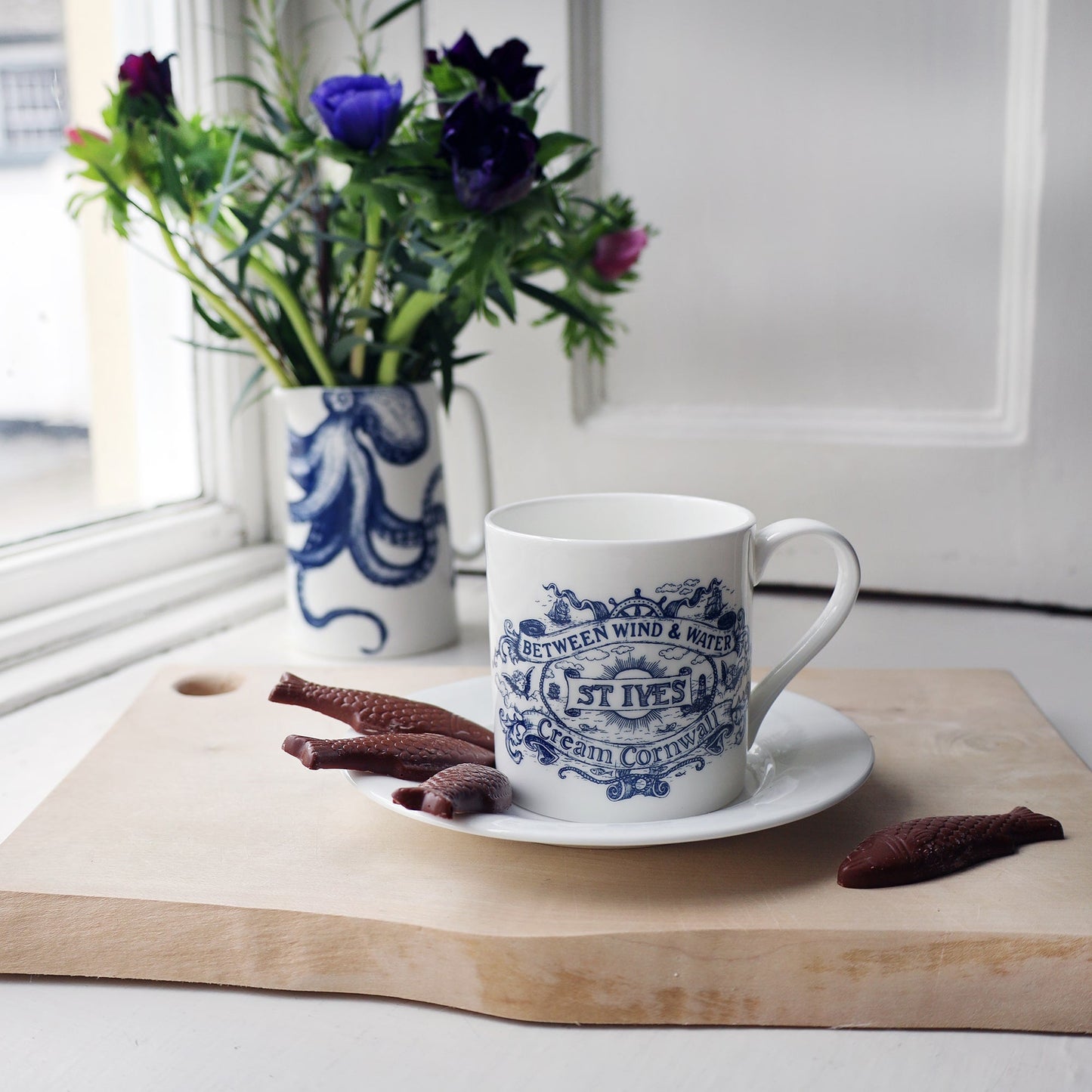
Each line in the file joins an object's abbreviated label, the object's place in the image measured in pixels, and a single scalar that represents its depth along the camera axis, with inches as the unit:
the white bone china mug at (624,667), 15.4
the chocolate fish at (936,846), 14.7
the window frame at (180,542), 28.6
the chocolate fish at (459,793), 14.7
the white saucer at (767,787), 14.4
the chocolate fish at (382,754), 15.5
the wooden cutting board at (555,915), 13.4
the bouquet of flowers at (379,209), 22.9
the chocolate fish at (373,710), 17.9
